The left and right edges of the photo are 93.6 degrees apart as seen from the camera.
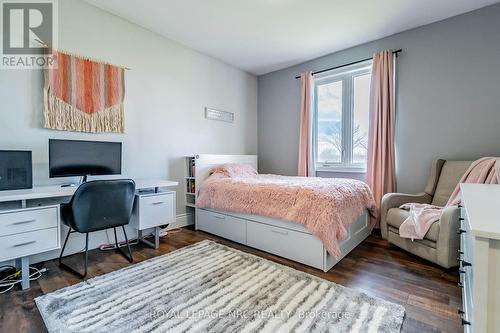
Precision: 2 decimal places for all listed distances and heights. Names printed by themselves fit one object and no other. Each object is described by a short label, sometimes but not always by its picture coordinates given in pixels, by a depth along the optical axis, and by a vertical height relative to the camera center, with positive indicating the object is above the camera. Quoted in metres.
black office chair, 1.86 -0.37
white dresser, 0.63 -0.31
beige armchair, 1.93 -0.50
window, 3.39 +0.69
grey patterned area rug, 1.34 -0.92
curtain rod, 3.00 +1.45
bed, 2.04 -0.59
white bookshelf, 3.22 -0.26
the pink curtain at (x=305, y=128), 3.79 +0.58
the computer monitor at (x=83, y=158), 2.09 +0.04
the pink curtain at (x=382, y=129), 3.03 +0.46
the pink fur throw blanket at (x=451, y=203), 2.07 -0.36
